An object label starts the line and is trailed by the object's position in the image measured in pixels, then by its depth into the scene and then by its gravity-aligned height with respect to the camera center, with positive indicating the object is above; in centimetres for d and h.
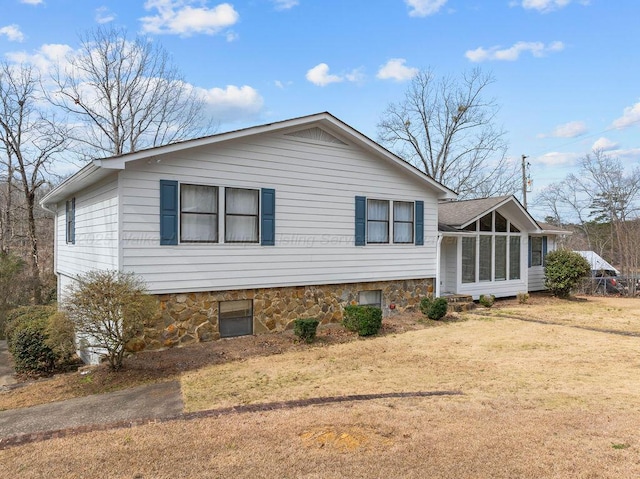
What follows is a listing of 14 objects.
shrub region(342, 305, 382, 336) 1012 -177
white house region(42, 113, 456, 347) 891 +46
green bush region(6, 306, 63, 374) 934 -236
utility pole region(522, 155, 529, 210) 2859 +447
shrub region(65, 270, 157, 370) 748 -119
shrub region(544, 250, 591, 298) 1683 -99
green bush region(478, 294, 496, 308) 1448 -185
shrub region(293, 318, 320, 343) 952 -186
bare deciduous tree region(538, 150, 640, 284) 2196 +314
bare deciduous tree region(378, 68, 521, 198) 2986 +800
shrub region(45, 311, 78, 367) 750 -156
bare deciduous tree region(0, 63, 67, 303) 2089 +523
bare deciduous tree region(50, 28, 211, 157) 2283 +845
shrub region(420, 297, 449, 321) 1196 -176
